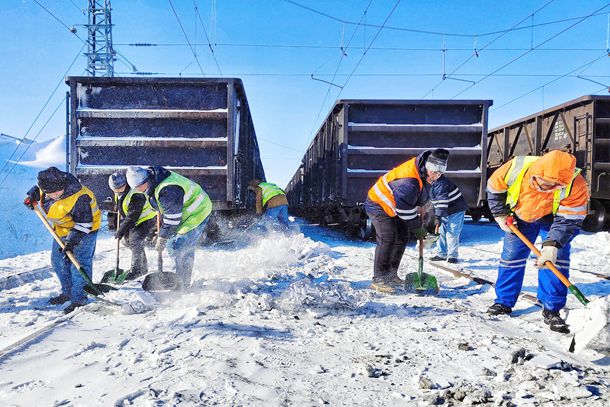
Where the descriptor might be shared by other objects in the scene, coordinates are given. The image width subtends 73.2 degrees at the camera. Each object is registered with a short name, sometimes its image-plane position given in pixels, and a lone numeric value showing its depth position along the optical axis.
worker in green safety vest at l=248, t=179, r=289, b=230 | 7.74
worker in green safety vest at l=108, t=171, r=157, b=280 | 4.62
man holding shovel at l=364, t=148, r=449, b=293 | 3.98
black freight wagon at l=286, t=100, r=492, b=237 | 7.74
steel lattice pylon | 17.31
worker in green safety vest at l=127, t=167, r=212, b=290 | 3.82
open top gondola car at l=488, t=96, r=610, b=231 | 8.07
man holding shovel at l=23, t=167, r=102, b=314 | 3.54
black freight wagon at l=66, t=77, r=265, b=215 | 6.24
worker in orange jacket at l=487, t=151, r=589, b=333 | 2.92
